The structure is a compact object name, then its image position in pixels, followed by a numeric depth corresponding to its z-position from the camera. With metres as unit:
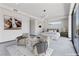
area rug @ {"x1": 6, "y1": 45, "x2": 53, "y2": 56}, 1.09
